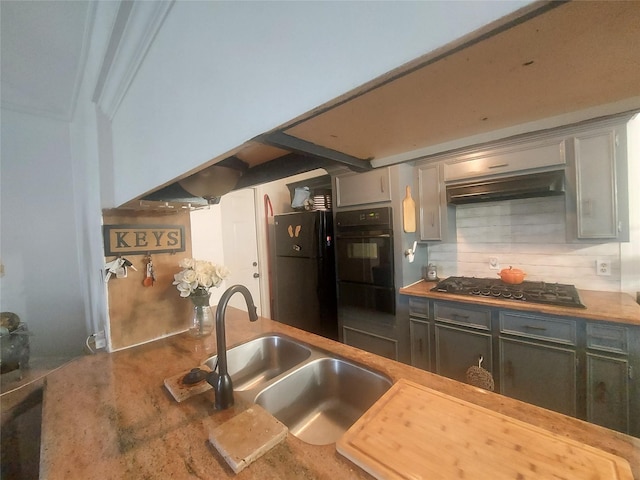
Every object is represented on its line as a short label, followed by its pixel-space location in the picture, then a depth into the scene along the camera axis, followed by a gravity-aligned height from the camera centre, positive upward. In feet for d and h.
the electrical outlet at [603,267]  5.34 -0.99
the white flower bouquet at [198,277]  4.06 -0.61
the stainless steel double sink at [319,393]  3.06 -2.11
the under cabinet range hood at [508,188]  5.02 +0.85
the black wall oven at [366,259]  6.72 -0.77
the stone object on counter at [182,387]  2.77 -1.73
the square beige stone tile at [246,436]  1.94 -1.72
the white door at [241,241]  9.12 -0.08
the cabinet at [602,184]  4.58 +0.73
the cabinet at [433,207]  6.65 +0.63
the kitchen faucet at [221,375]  2.58 -1.46
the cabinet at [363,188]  6.70 +1.31
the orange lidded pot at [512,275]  5.93 -1.22
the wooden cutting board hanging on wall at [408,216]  5.58 +0.37
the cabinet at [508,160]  5.10 +1.52
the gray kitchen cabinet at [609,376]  4.13 -2.69
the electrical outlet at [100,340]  4.24 -1.66
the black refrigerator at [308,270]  8.21 -1.23
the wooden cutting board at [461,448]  1.68 -1.68
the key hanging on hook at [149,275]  4.35 -0.59
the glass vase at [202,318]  4.33 -1.42
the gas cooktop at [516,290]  4.86 -1.46
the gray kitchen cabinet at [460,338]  5.39 -2.54
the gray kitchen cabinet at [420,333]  6.17 -2.64
